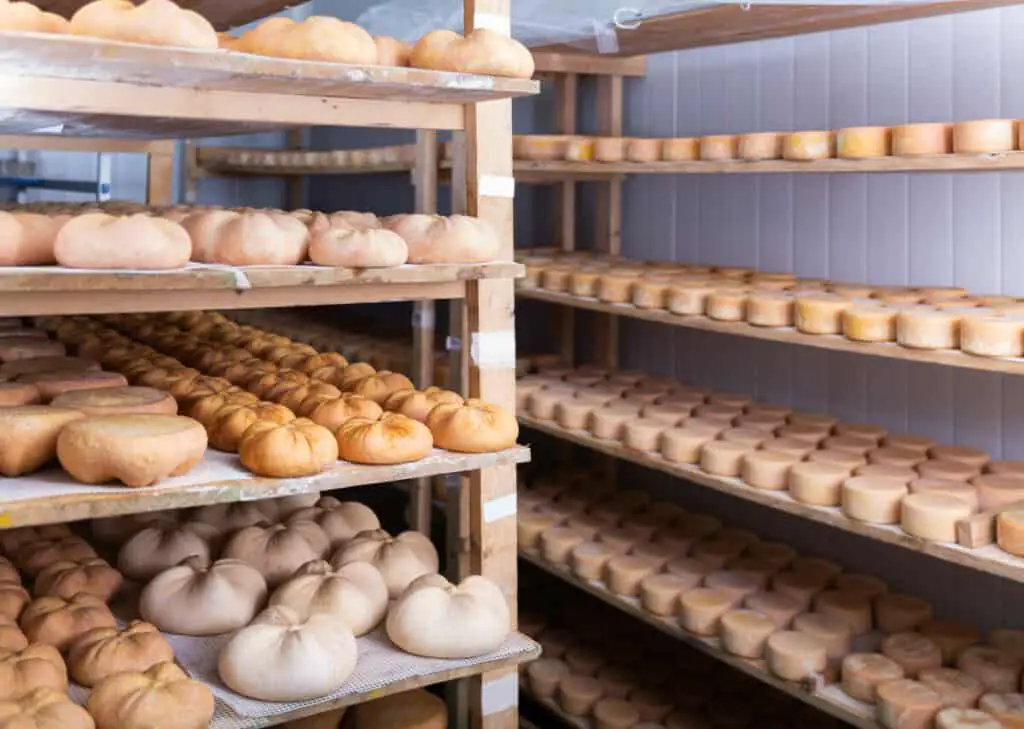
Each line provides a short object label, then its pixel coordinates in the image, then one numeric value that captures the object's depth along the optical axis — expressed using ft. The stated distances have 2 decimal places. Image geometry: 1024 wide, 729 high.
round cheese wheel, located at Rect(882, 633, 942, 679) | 8.69
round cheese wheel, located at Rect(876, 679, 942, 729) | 8.01
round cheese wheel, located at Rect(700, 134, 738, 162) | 10.42
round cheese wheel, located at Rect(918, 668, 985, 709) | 8.18
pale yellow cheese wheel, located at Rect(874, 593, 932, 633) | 9.45
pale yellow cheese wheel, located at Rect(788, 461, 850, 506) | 9.08
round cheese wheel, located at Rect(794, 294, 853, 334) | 9.27
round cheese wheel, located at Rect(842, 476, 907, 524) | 8.61
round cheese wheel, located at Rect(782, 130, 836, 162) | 9.57
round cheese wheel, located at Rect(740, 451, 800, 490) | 9.56
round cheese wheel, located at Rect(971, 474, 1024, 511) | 8.59
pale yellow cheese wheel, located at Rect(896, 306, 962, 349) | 8.43
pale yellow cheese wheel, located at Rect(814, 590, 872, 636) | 9.47
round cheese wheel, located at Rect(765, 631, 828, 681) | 8.86
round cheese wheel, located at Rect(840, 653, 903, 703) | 8.45
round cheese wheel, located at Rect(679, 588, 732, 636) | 9.77
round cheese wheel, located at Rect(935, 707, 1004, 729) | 7.75
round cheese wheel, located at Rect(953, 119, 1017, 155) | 8.29
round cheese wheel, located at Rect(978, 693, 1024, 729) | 7.80
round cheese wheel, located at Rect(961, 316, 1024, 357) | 8.00
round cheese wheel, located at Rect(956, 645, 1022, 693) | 8.40
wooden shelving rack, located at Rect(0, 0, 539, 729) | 6.19
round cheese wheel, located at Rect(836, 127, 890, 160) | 9.12
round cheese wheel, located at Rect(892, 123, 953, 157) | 8.72
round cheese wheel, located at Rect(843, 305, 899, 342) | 8.85
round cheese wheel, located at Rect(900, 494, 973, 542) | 8.15
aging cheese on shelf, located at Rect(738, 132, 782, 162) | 10.00
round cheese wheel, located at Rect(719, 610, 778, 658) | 9.34
